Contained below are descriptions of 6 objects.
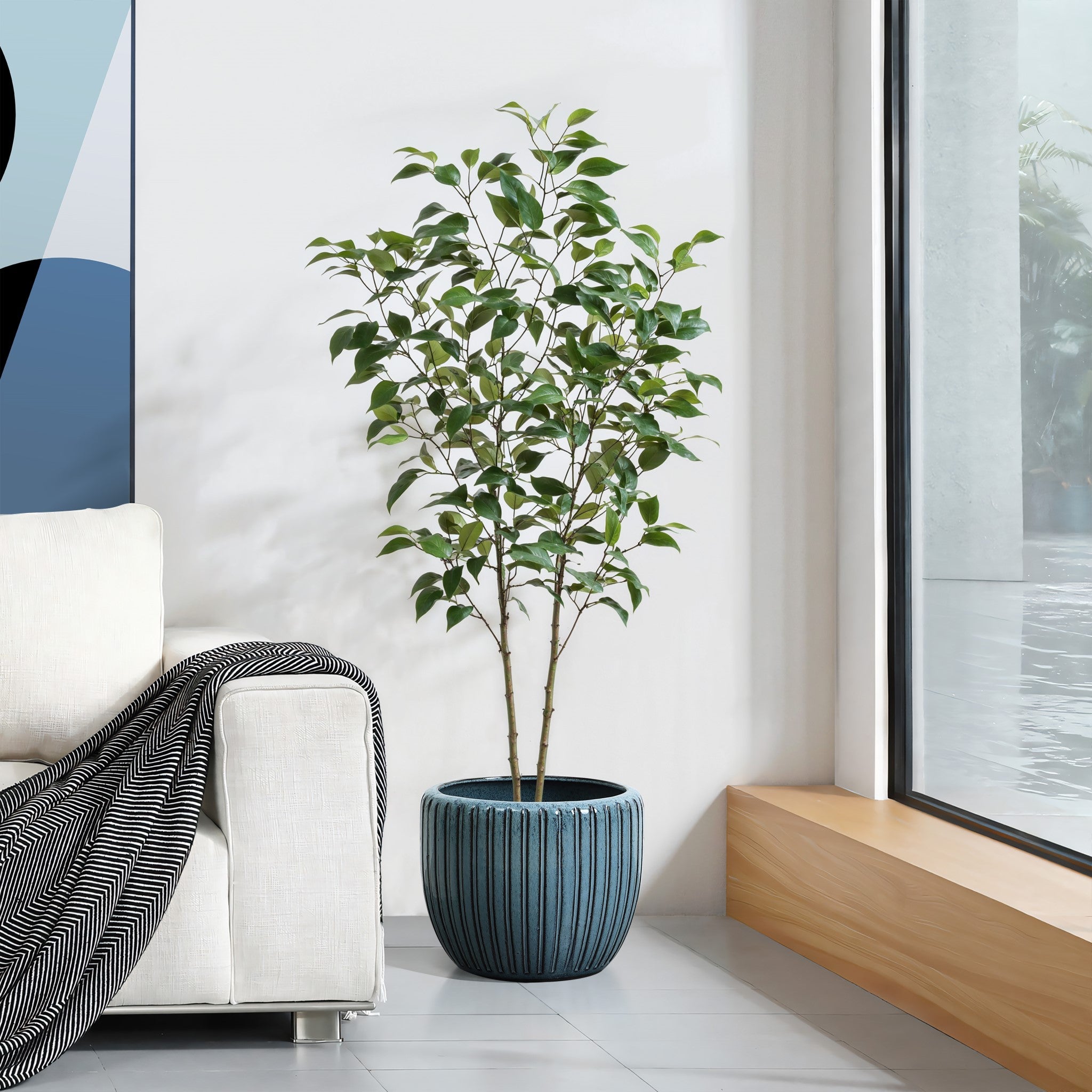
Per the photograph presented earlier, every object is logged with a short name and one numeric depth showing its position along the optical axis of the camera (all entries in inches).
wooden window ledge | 178.4
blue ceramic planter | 197.4
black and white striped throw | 178.4
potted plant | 197.3
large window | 191.8
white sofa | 182.3
